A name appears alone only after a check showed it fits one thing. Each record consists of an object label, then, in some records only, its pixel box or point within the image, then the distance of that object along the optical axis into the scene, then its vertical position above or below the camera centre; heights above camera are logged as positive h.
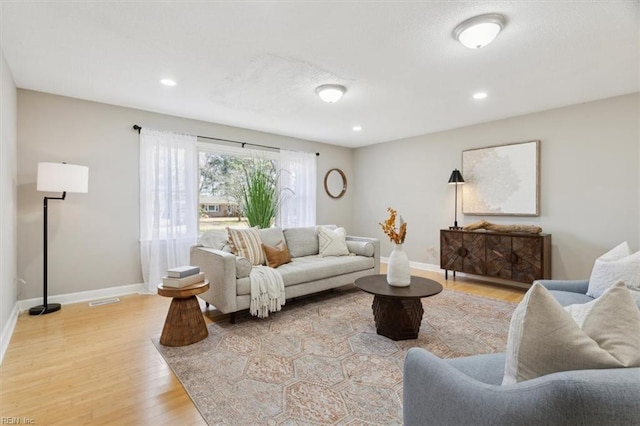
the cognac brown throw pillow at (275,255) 3.52 -0.51
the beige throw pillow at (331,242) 4.10 -0.42
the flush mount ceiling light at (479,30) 2.02 +1.23
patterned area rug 1.67 -1.07
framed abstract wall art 4.15 +0.44
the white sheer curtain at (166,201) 3.97 +0.16
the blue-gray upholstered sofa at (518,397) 0.64 -0.46
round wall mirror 6.16 +0.59
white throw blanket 2.92 -0.78
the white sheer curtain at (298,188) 5.41 +0.44
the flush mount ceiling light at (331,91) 3.18 +1.26
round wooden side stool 2.43 -0.86
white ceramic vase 2.68 -0.52
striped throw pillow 3.35 -0.36
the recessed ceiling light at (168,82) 3.04 +1.32
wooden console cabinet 3.80 -0.58
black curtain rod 3.94 +1.11
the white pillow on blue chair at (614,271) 1.95 -0.40
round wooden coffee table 2.52 -0.83
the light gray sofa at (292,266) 2.83 -0.61
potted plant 4.21 +0.17
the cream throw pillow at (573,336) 0.78 -0.33
